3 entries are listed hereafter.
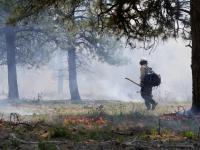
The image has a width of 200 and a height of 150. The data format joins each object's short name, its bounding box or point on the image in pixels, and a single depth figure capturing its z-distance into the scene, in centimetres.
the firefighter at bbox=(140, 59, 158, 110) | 1670
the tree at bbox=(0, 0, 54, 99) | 2897
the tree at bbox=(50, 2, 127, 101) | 2820
